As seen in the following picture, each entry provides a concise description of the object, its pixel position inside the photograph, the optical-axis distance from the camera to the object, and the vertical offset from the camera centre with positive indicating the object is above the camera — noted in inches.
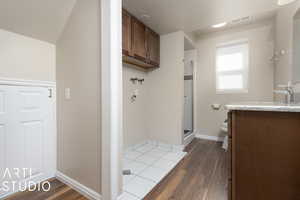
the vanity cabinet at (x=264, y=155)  36.2 -16.5
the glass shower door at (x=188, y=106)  137.9 -7.7
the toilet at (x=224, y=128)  106.8 -24.8
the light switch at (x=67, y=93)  63.1 +2.6
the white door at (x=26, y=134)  55.0 -16.2
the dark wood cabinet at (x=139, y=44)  82.7 +38.2
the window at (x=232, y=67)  117.6 +28.7
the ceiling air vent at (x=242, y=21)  106.4 +63.0
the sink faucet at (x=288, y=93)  51.6 +2.1
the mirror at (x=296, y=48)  64.8 +24.8
